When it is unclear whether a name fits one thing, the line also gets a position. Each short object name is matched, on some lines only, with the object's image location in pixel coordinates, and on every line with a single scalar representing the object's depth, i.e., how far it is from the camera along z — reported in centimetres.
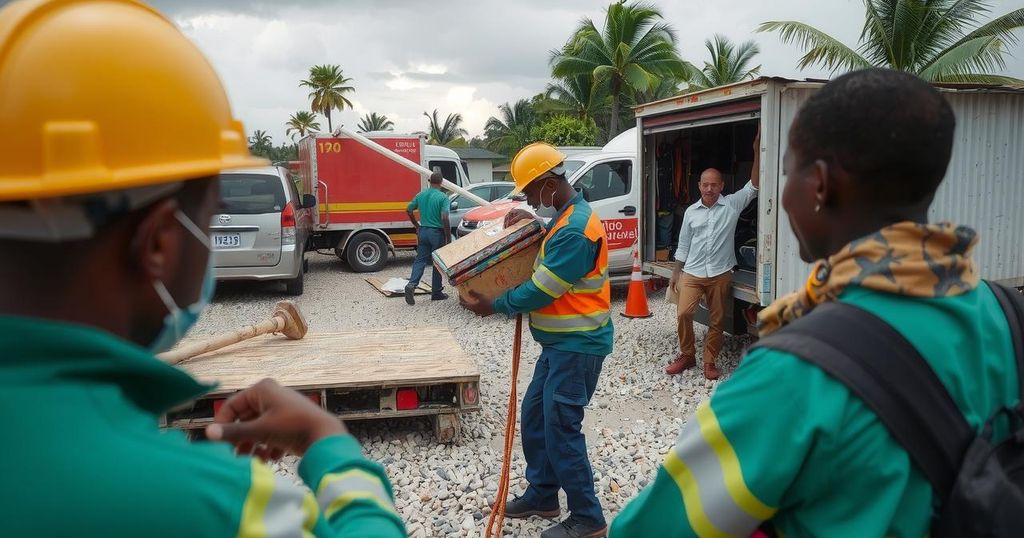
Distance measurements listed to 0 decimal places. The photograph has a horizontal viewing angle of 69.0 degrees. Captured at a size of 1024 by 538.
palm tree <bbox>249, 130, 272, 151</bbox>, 7819
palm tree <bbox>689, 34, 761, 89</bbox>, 3538
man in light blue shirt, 698
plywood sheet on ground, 1140
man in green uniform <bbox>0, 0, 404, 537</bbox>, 84
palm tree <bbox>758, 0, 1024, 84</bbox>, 1792
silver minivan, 1015
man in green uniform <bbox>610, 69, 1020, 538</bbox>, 119
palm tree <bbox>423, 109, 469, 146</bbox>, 6512
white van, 1008
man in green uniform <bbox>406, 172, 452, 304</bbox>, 1073
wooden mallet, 601
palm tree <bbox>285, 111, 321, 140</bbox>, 6438
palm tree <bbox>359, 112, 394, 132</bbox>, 6694
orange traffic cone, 915
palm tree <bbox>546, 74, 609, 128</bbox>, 3587
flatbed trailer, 500
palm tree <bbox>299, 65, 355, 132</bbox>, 5072
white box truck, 615
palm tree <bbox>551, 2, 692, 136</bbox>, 3038
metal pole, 1195
